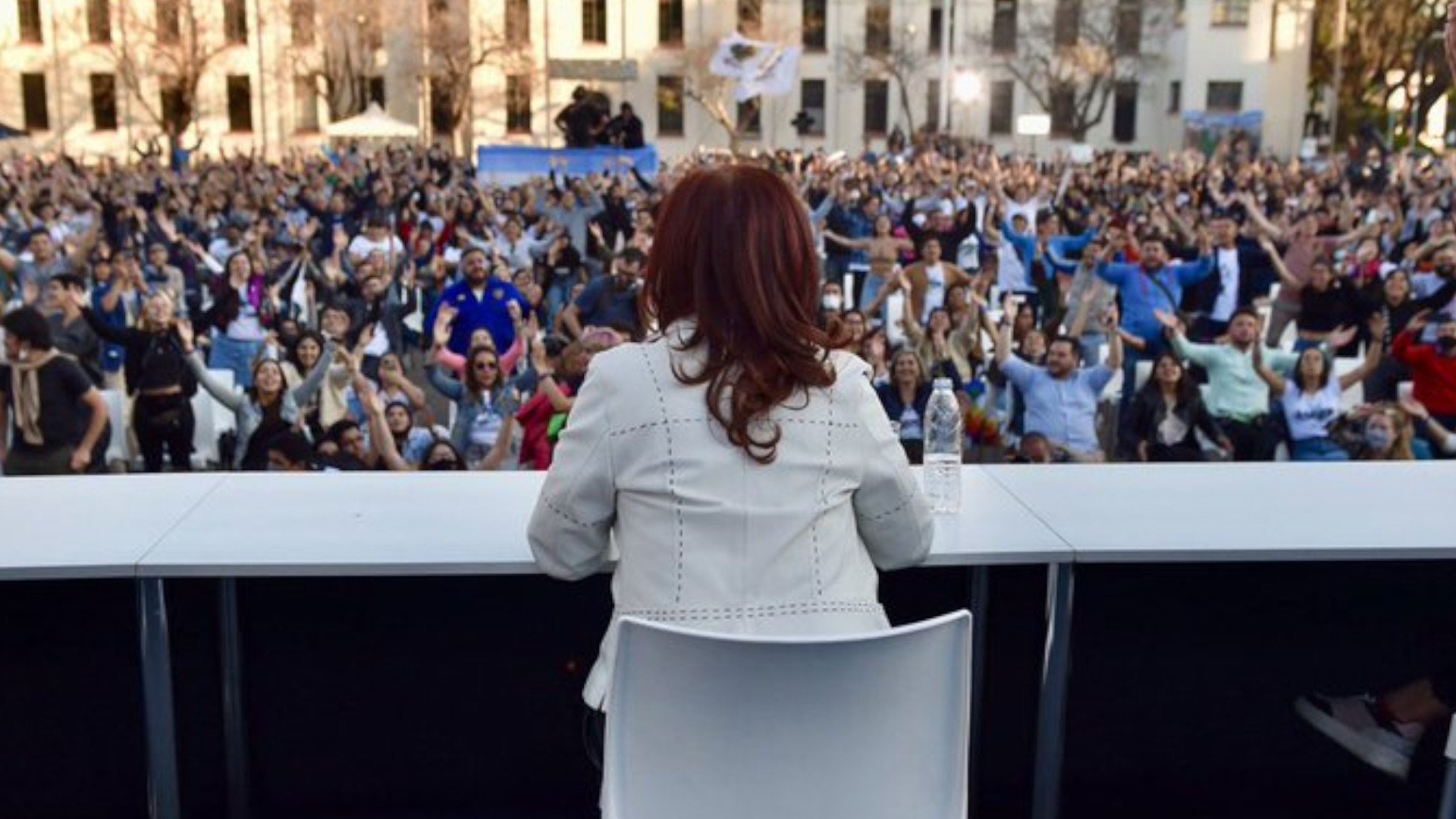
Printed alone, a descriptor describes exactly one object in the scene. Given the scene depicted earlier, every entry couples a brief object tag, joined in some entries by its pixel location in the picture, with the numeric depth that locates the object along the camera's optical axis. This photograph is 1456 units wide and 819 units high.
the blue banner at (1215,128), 46.94
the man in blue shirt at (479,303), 8.32
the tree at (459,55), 43.69
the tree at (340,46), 42.94
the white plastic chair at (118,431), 6.43
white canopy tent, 31.22
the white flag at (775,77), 21.23
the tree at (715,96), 43.88
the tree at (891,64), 46.56
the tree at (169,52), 42.75
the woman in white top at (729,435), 1.96
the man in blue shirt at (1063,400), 6.61
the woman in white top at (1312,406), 6.35
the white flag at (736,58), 21.36
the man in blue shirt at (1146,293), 8.15
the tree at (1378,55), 45.03
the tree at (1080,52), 47.12
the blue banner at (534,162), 21.20
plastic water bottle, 2.79
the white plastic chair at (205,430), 6.71
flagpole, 33.28
